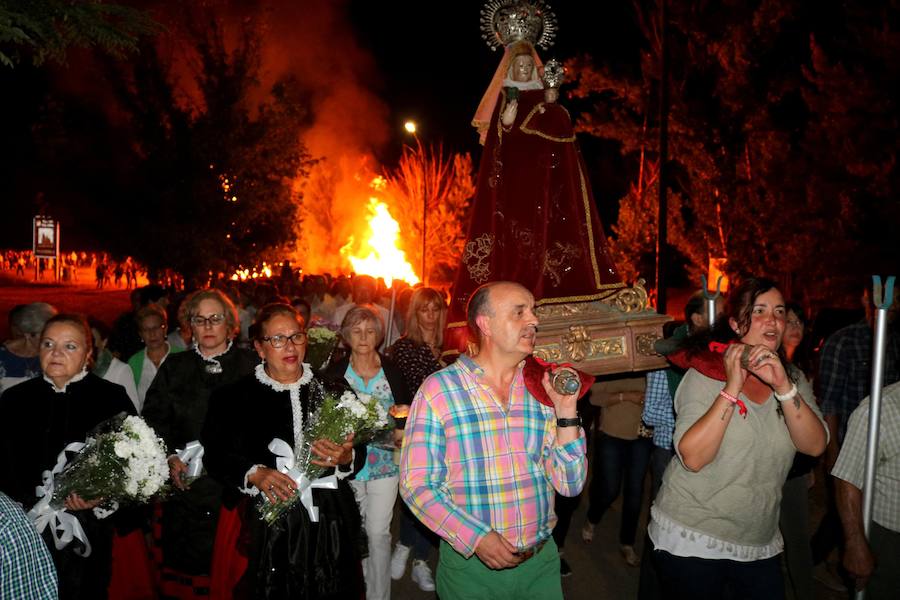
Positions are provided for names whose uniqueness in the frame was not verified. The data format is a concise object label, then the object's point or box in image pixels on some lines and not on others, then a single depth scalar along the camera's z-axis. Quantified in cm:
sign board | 1498
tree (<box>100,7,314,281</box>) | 1808
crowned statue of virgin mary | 525
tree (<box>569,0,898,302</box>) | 1473
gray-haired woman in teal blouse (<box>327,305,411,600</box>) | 523
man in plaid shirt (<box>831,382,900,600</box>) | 366
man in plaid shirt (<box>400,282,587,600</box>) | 319
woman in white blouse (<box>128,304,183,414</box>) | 682
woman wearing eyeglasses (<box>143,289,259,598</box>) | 462
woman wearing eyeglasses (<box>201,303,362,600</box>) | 386
